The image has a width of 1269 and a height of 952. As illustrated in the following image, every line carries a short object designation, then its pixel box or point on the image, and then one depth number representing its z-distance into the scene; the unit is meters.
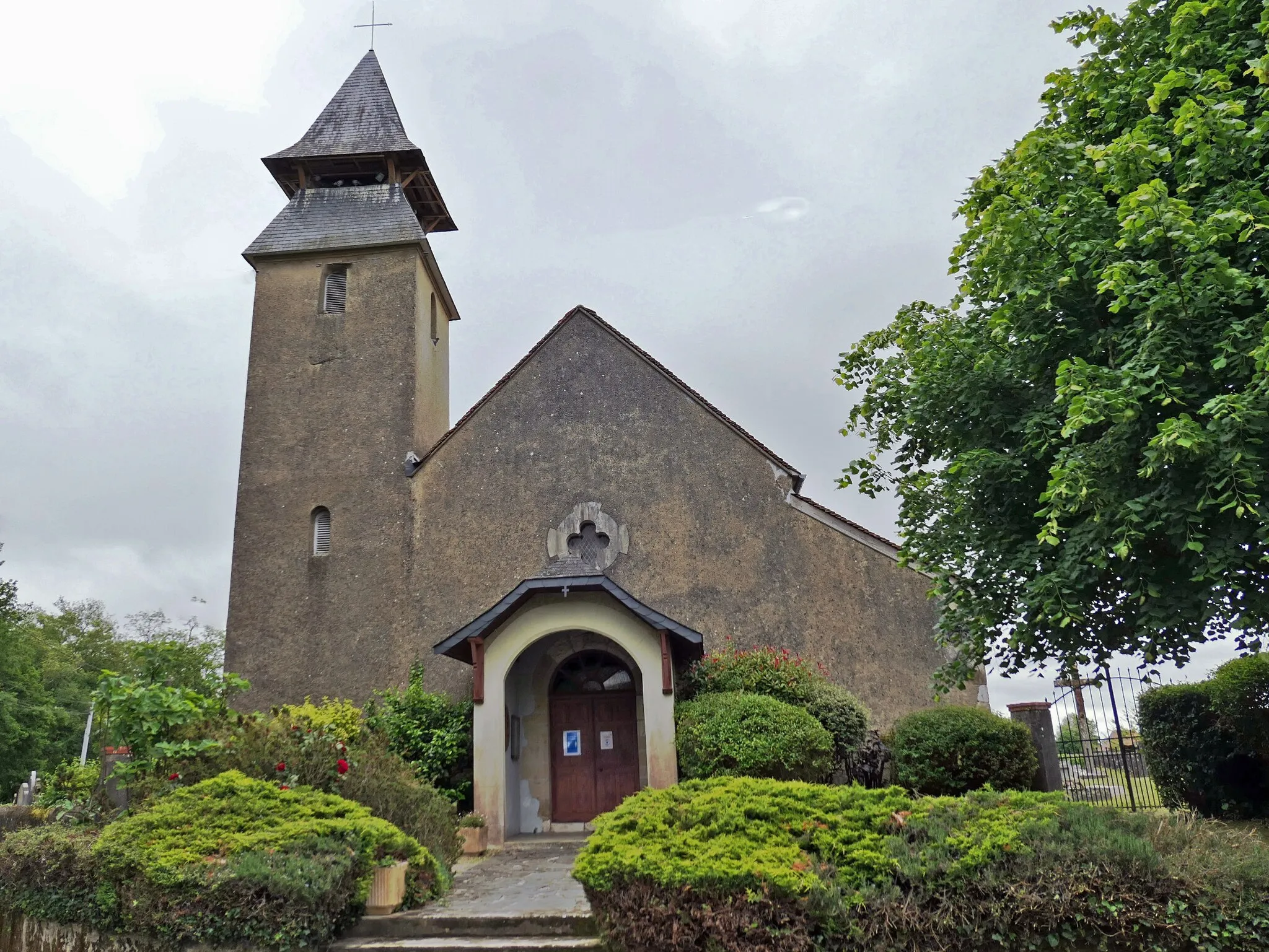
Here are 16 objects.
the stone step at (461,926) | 8.12
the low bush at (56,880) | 8.50
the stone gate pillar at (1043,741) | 12.70
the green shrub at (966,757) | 12.27
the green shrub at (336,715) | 13.86
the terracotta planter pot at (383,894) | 8.48
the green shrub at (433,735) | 14.23
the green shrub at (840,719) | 13.58
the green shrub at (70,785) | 11.79
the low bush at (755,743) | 12.25
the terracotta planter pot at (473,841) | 12.67
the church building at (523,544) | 15.00
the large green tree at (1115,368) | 7.12
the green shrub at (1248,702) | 11.77
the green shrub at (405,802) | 10.20
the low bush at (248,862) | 7.67
